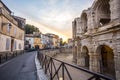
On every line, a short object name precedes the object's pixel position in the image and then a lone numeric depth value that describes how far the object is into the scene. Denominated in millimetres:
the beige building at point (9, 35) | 8534
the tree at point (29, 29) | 29379
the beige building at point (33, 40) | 25942
